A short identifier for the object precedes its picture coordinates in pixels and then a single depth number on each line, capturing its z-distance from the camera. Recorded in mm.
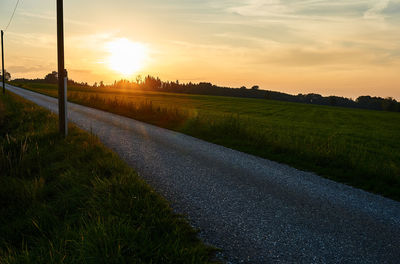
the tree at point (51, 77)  154112
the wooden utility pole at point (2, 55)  37359
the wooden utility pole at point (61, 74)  10125
